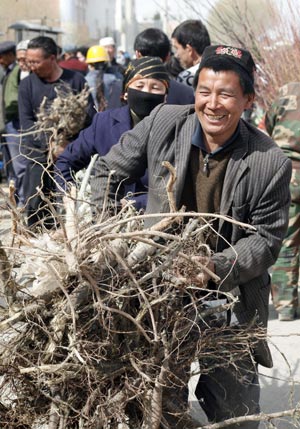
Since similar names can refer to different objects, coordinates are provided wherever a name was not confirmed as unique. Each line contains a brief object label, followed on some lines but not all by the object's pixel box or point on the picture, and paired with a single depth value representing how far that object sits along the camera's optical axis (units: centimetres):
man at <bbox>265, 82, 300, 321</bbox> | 538
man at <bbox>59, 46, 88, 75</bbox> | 1230
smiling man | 293
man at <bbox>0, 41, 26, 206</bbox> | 827
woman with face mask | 404
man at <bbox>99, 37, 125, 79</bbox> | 1109
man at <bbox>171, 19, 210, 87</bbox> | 652
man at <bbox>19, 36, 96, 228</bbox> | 672
